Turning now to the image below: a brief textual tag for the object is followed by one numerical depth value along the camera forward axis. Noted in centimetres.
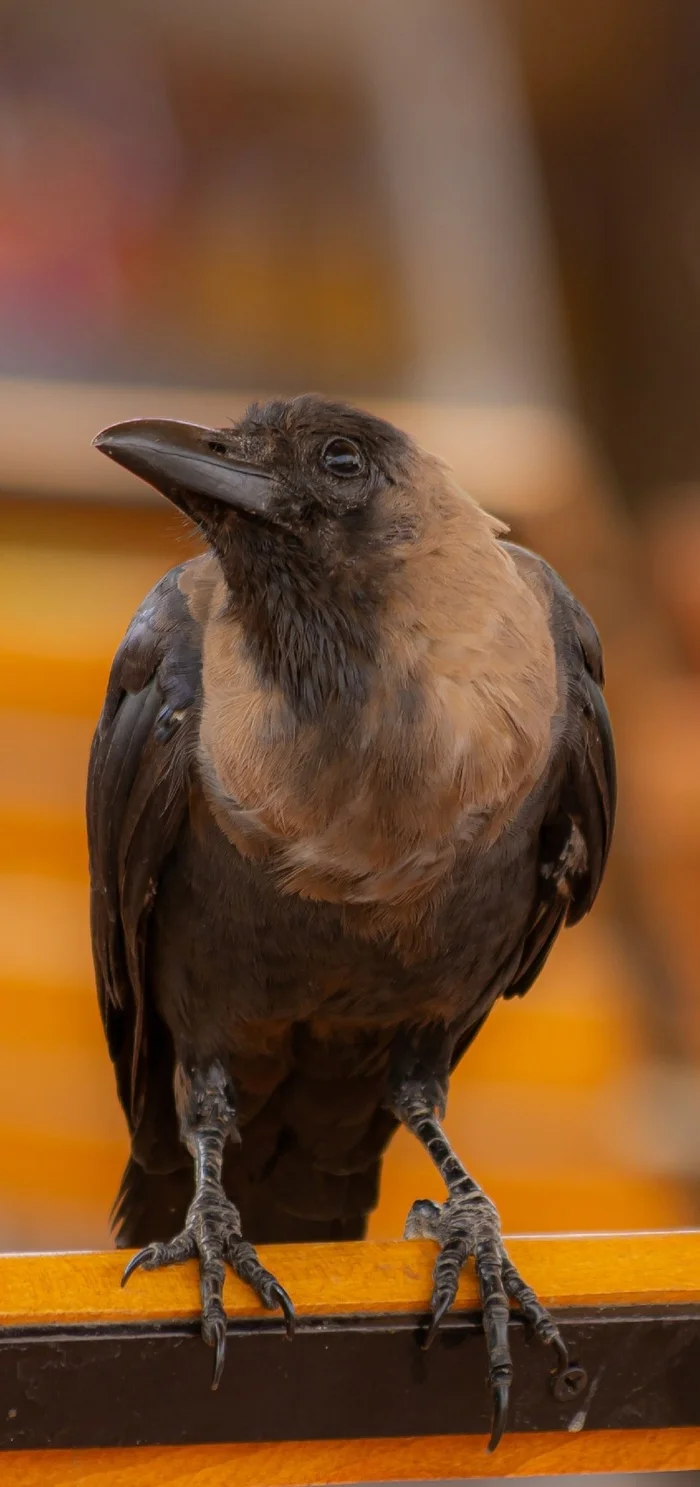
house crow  439
